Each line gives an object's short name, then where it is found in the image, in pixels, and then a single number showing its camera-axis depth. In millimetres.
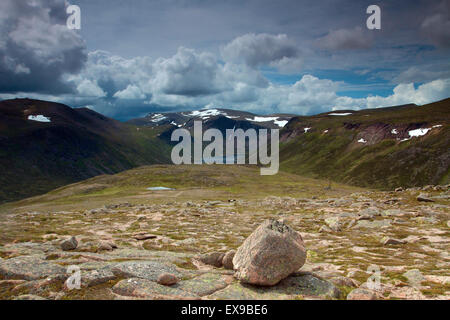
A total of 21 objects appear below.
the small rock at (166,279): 13273
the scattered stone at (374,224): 33094
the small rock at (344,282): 14758
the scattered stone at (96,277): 12664
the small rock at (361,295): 11930
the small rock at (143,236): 28062
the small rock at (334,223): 32938
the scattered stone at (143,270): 13984
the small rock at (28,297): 11167
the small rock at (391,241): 25344
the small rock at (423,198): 46656
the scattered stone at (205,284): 13020
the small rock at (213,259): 18594
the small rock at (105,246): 21841
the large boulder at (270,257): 13547
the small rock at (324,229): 32188
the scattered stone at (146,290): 11859
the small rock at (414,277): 15414
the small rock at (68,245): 21609
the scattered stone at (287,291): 12680
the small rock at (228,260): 17453
